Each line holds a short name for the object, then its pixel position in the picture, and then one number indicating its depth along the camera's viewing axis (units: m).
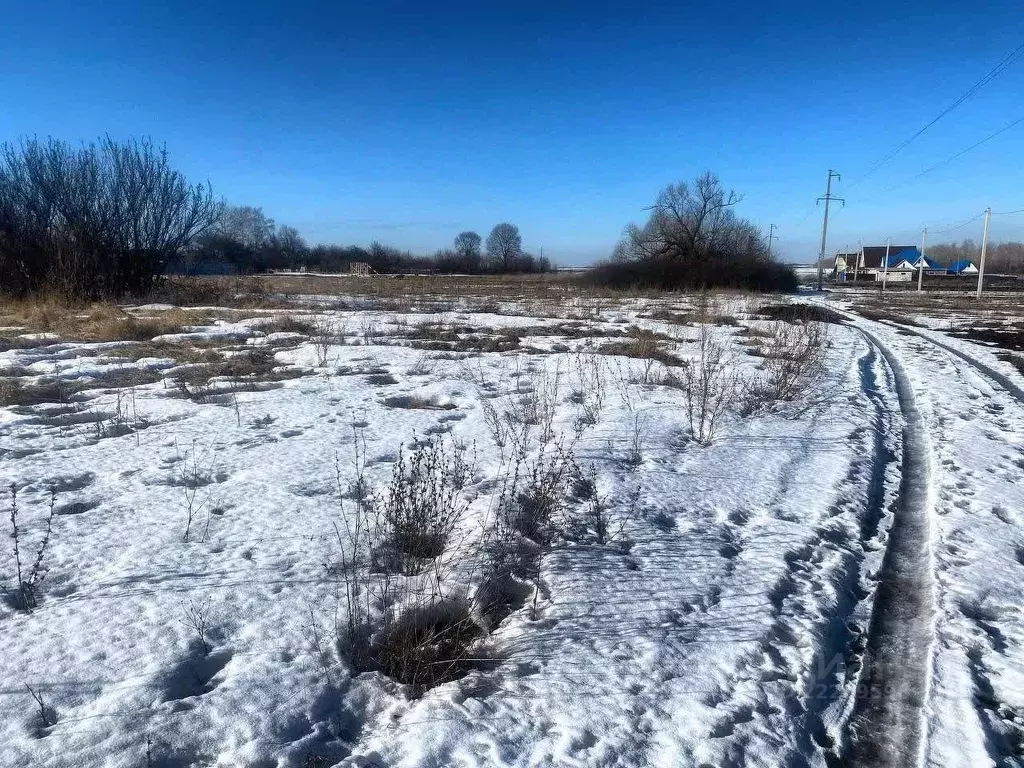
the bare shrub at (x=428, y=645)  2.62
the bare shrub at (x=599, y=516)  3.88
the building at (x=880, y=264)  89.31
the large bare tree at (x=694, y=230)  49.41
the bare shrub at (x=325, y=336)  10.19
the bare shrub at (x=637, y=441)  5.27
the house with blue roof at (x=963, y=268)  97.06
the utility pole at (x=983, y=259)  37.97
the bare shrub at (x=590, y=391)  6.86
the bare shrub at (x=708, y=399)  6.16
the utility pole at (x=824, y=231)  51.62
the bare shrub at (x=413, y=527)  3.47
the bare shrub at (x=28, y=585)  2.87
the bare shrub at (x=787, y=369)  7.69
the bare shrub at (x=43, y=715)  2.16
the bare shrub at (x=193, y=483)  3.89
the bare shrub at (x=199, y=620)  2.70
